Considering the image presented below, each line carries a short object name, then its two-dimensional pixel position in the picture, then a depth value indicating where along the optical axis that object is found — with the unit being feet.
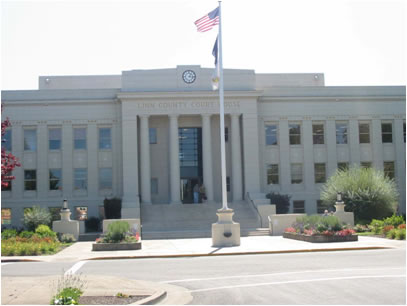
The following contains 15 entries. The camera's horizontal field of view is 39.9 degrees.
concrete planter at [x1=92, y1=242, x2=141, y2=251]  81.66
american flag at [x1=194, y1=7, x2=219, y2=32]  84.53
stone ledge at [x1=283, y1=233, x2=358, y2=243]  85.51
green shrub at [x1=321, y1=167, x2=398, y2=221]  118.21
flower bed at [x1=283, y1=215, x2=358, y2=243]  85.76
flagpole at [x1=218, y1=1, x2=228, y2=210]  84.23
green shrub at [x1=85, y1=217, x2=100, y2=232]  138.31
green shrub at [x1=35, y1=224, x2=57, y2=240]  96.99
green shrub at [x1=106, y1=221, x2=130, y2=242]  83.35
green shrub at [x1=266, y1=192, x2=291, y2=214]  136.87
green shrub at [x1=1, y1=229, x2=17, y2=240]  93.94
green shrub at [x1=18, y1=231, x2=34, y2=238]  94.07
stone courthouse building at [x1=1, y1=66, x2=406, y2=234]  143.95
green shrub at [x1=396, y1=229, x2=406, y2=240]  86.58
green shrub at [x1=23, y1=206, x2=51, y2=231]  117.29
